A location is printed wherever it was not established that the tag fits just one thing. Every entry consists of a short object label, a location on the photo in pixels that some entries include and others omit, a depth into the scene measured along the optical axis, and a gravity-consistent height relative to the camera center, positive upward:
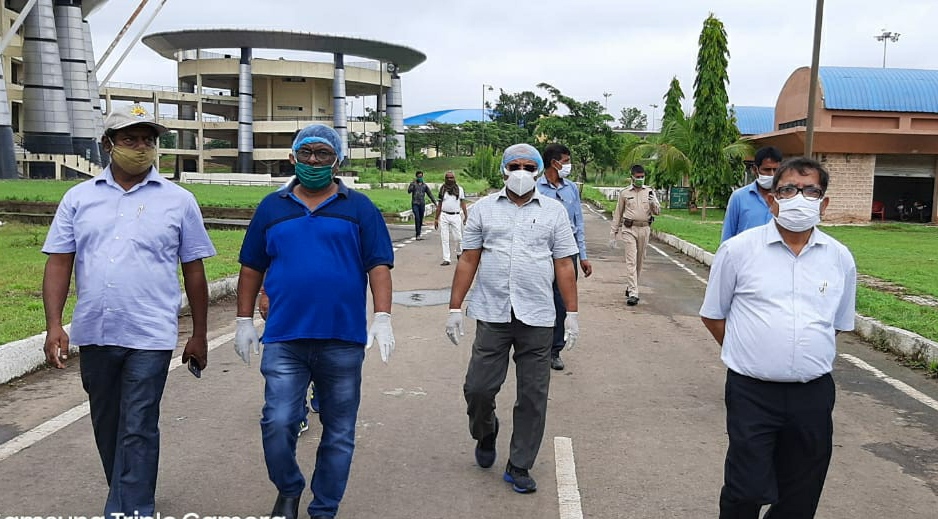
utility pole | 16.00 +2.20
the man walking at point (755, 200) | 6.30 -0.20
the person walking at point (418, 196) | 20.06 -0.73
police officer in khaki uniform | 11.00 -0.64
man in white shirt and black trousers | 3.28 -0.68
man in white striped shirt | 4.58 -0.71
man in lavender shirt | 3.73 -0.61
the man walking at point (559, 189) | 7.28 -0.18
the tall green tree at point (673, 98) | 51.47 +4.49
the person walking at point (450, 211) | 15.48 -0.82
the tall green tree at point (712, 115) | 35.01 +2.38
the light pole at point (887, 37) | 59.27 +9.91
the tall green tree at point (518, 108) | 105.06 +7.60
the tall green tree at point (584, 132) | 72.38 +3.22
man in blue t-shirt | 3.82 -0.61
